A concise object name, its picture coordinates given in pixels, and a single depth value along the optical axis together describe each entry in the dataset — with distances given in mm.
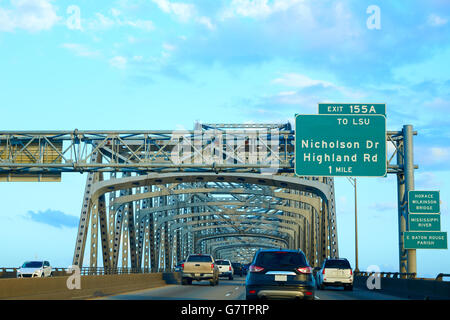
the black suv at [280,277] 17812
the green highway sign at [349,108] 33312
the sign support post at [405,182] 33219
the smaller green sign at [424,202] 30219
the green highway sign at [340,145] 32625
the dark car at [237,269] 77231
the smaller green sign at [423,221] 29891
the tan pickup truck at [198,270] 37312
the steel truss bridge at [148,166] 36188
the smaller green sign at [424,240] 29438
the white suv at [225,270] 55781
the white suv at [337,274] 35031
